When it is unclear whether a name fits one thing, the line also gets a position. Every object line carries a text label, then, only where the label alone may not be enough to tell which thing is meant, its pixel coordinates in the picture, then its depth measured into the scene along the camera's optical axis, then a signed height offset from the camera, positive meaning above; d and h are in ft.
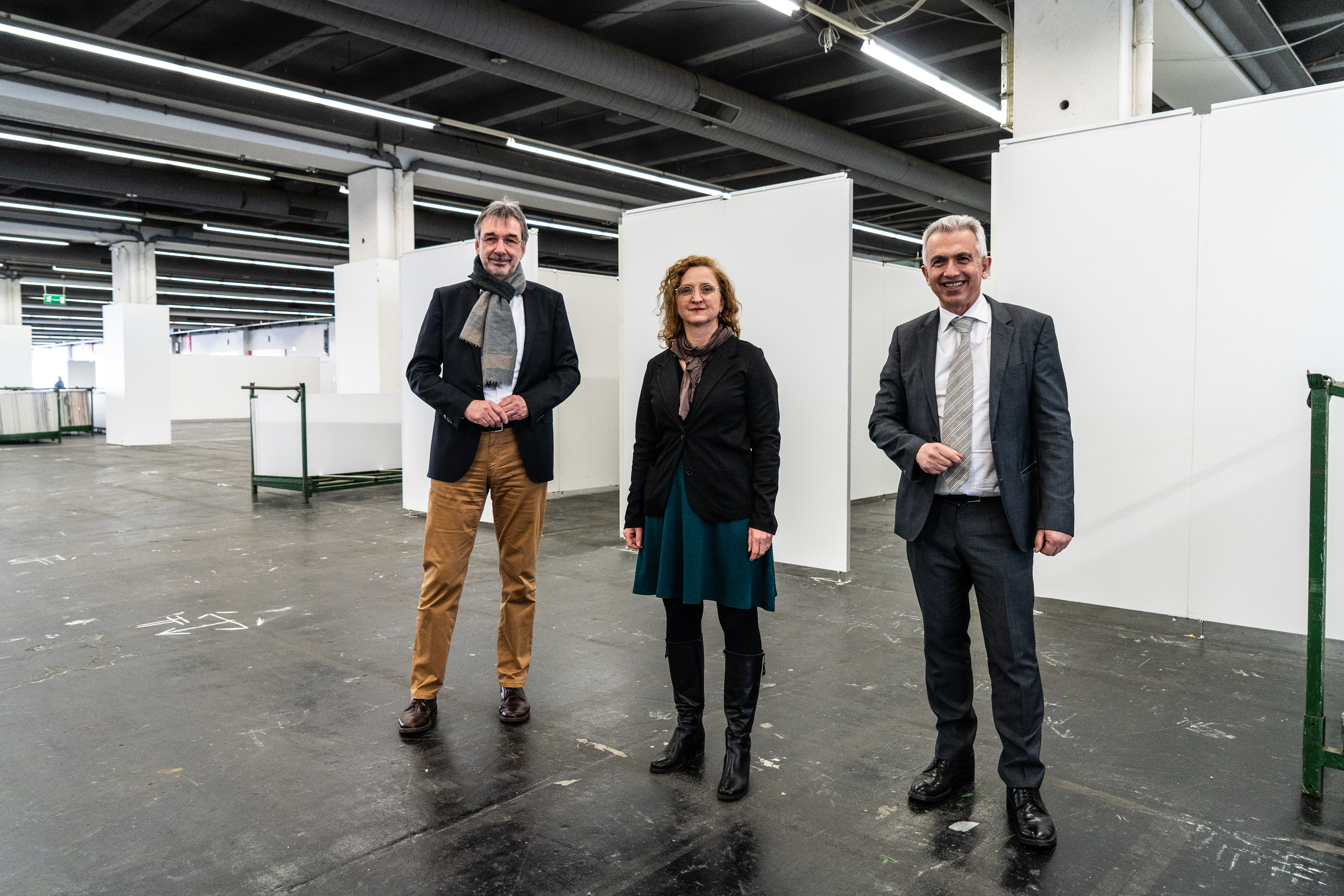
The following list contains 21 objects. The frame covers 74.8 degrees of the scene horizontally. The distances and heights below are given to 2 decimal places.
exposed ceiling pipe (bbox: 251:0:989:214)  20.26 +9.11
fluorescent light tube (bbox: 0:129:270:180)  30.55 +9.17
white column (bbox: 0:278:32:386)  63.36 +3.41
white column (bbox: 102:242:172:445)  50.49 +2.95
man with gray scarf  9.33 -0.19
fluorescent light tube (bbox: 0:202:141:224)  41.16 +9.36
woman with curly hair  7.84 -0.81
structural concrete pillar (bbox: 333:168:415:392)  35.22 +4.87
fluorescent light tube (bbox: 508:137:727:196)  31.78 +9.27
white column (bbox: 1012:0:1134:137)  14.96 +5.89
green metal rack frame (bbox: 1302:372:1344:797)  7.50 -1.93
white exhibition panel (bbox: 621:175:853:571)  16.03 +1.56
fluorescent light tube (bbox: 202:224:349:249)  48.96 +9.52
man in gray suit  7.13 -0.55
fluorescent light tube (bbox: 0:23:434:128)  21.42 +8.92
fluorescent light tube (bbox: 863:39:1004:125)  21.09 +8.34
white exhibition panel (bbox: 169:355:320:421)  84.12 +2.22
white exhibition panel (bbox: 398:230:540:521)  22.50 +2.67
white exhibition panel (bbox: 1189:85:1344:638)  11.18 +0.77
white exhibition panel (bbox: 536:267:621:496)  27.53 +0.29
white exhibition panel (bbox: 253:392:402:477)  29.12 -1.09
